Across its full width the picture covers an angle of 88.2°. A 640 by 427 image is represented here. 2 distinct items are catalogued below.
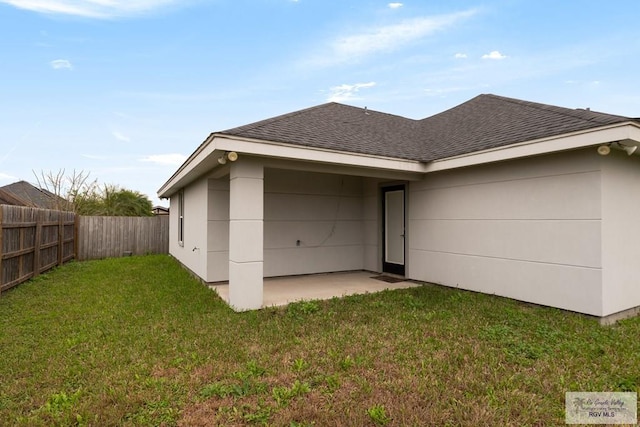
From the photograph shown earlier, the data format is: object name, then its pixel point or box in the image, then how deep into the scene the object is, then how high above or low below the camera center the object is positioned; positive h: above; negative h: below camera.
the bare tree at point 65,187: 15.38 +1.33
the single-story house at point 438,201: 4.87 +0.28
